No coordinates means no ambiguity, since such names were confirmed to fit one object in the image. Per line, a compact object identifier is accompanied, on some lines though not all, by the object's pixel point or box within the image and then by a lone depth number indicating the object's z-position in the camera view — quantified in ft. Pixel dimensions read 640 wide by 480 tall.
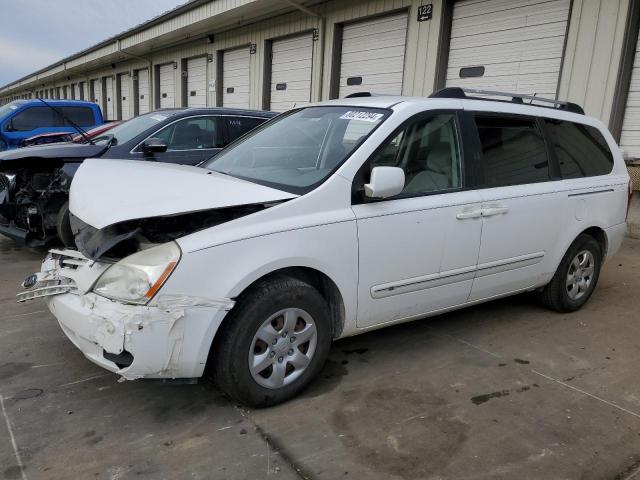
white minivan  8.20
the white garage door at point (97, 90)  89.97
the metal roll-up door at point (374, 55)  33.71
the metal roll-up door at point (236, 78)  49.22
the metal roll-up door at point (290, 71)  41.34
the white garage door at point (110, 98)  84.58
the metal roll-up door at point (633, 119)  23.43
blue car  35.42
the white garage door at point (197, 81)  56.44
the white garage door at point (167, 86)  63.21
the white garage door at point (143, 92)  71.10
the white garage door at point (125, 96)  77.73
